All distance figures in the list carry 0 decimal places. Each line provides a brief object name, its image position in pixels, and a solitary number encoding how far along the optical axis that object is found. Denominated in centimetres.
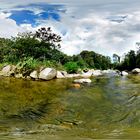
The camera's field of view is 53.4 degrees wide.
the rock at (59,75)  1726
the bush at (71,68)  2212
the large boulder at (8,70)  1815
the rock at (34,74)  1628
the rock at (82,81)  1291
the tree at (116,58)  5879
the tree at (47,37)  2597
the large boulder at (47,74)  1585
